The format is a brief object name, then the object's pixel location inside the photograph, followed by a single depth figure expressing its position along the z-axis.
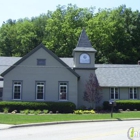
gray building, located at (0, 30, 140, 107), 33.28
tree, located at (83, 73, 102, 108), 33.84
